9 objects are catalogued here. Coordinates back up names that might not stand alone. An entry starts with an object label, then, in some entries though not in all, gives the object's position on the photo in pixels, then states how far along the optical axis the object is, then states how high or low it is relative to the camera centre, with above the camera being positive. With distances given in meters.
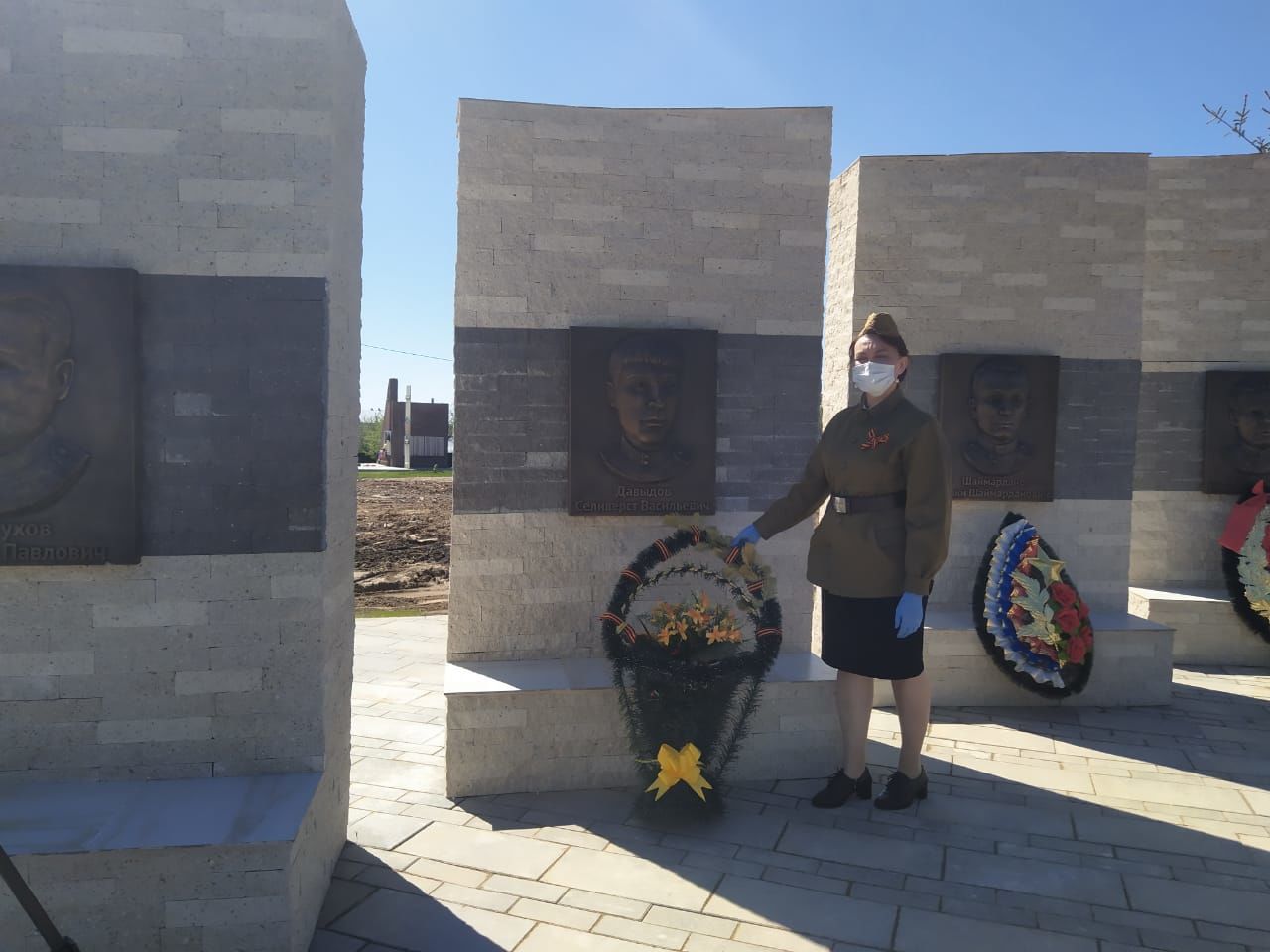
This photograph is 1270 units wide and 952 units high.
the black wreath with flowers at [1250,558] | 6.70 -0.75
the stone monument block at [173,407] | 3.08 +0.08
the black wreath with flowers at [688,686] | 3.97 -1.05
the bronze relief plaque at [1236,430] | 6.91 +0.18
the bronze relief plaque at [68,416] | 3.03 +0.03
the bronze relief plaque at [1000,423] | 5.97 +0.17
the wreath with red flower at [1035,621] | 5.68 -1.05
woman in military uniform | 3.93 -0.43
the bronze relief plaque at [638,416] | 4.73 +0.12
